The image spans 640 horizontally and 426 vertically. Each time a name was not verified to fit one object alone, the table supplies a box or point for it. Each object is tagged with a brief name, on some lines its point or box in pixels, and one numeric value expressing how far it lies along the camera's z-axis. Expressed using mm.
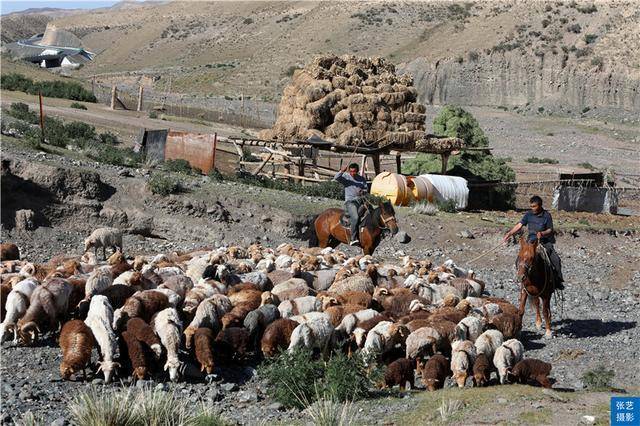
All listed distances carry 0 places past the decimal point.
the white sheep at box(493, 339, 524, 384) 12133
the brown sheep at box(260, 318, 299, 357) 12781
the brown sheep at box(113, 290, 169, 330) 12656
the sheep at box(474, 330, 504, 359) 12570
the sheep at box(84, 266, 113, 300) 13758
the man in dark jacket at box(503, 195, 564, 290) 15547
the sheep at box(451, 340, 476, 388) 12023
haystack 30062
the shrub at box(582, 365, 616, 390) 12781
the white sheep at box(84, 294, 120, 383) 11617
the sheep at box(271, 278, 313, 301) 15016
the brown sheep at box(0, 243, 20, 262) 17719
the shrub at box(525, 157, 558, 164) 46375
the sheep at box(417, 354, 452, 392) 12016
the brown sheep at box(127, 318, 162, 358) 11961
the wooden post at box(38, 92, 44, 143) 27422
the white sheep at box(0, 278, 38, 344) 12867
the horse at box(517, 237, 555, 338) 15469
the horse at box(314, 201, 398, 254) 20094
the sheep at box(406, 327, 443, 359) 12703
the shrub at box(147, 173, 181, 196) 23750
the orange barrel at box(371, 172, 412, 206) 27703
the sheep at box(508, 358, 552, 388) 12172
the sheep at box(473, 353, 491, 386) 11945
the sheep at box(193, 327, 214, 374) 12195
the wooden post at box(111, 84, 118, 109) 47922
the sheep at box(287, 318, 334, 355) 12672
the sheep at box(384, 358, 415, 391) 12109
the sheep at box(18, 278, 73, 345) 12789
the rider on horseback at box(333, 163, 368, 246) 19312
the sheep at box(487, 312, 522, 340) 14312
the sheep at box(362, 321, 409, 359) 12695
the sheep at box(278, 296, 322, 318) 13920
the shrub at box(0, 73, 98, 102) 48969
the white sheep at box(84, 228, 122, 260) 19594
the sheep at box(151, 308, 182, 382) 11789
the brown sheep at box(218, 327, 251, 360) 12734
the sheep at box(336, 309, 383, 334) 13461
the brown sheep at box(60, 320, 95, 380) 11625
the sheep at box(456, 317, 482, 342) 13234
